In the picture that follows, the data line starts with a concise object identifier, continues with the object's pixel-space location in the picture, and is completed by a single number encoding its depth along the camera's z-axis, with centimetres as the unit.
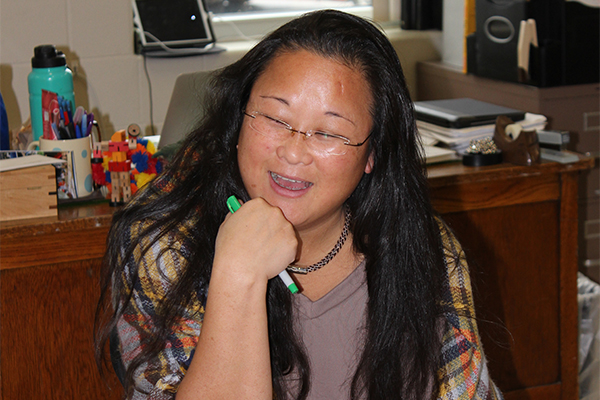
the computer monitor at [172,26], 303
